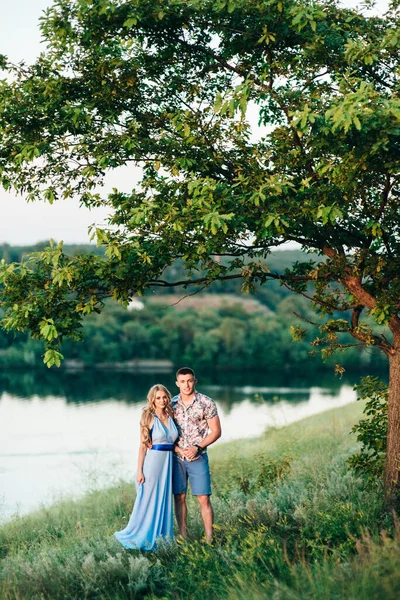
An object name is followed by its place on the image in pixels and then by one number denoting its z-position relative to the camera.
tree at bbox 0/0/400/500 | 7.67
